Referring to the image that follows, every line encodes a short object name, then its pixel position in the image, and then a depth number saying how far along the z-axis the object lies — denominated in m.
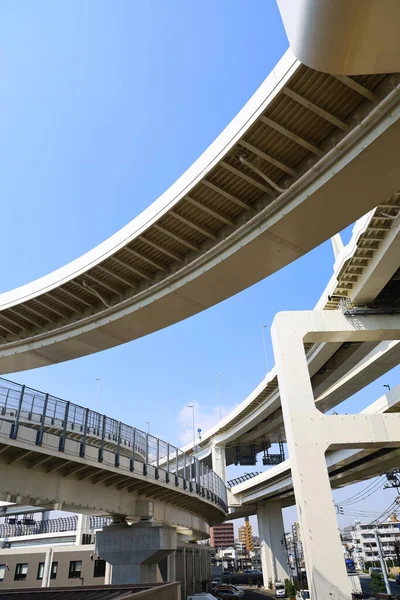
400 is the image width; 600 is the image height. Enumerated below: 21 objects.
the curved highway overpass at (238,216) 7.97
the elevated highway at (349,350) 15.01
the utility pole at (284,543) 46.64
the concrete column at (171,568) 28.50
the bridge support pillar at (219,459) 47.91
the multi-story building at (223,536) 166.59
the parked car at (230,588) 37.62
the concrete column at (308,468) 14.21
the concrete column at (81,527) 42.56
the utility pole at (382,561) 27.09
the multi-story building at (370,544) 95.31
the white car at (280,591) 37.22
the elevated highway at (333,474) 22.91
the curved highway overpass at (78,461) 11.74
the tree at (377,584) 34.84
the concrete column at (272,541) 46.38
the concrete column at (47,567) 38.70
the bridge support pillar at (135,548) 17.84
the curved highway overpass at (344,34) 3.58
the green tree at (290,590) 34.52
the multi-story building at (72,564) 37.76
